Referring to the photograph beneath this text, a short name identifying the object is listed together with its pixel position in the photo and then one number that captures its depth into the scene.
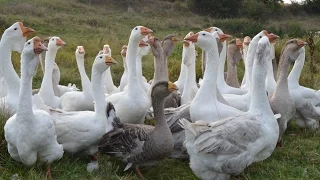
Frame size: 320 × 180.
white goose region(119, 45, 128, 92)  8.62
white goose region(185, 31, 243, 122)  5.68
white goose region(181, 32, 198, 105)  7.27
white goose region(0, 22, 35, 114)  6.17
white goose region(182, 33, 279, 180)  4.82
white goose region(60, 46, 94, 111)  7.29
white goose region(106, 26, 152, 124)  6.45
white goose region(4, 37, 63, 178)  4.72
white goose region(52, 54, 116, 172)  5.46
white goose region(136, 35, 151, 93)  7.61
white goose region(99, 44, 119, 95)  8.67
